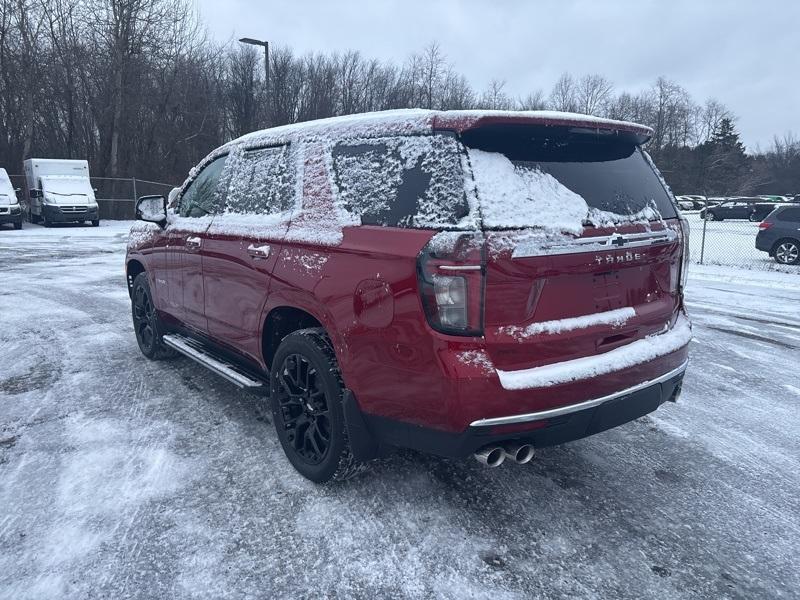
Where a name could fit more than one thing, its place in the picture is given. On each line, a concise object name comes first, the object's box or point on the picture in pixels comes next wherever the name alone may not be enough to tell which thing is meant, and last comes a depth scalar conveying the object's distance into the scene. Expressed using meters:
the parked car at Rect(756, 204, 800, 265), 14.00
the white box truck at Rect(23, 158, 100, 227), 21.25
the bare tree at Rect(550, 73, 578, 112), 67.79
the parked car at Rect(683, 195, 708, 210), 44.05
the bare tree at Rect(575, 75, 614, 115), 69.69
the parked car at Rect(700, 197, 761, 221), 37.56
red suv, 2.29
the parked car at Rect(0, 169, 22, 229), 19.72
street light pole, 17.41
